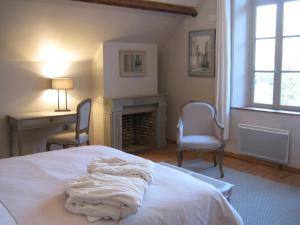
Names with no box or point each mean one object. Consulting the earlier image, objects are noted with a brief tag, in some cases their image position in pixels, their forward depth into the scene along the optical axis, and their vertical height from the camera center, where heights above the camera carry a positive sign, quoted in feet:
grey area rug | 9.64 -3.99
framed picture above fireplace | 16.65 +0.72
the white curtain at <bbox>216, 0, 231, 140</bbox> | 15.01 +0.73
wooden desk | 13.41 -1.77
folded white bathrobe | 5.16 -1.88
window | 13.98 +0.97
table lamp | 14.74 -0.25
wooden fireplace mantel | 15.88 -1.60
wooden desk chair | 13.79 -2.41
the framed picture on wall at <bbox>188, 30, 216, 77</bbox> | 16.31 +1.20
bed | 5.28 -2.13
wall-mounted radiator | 13.80 -2.81
